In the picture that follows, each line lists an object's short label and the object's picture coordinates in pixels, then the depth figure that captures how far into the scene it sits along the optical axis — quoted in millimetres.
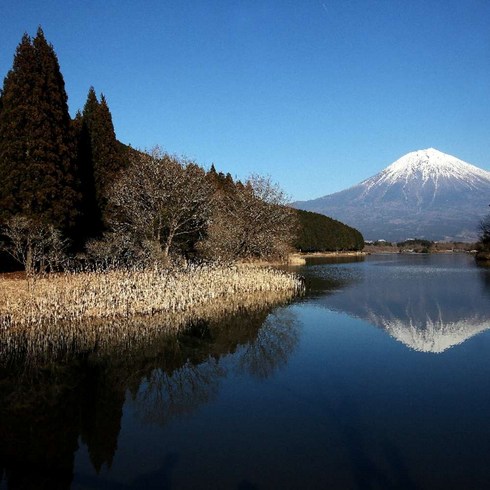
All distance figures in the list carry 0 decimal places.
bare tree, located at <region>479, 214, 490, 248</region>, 74188
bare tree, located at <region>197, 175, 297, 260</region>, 42312
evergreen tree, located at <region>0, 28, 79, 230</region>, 29094
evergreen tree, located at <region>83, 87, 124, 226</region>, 38497
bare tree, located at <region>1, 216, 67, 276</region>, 26922
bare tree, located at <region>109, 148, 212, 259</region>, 34750
